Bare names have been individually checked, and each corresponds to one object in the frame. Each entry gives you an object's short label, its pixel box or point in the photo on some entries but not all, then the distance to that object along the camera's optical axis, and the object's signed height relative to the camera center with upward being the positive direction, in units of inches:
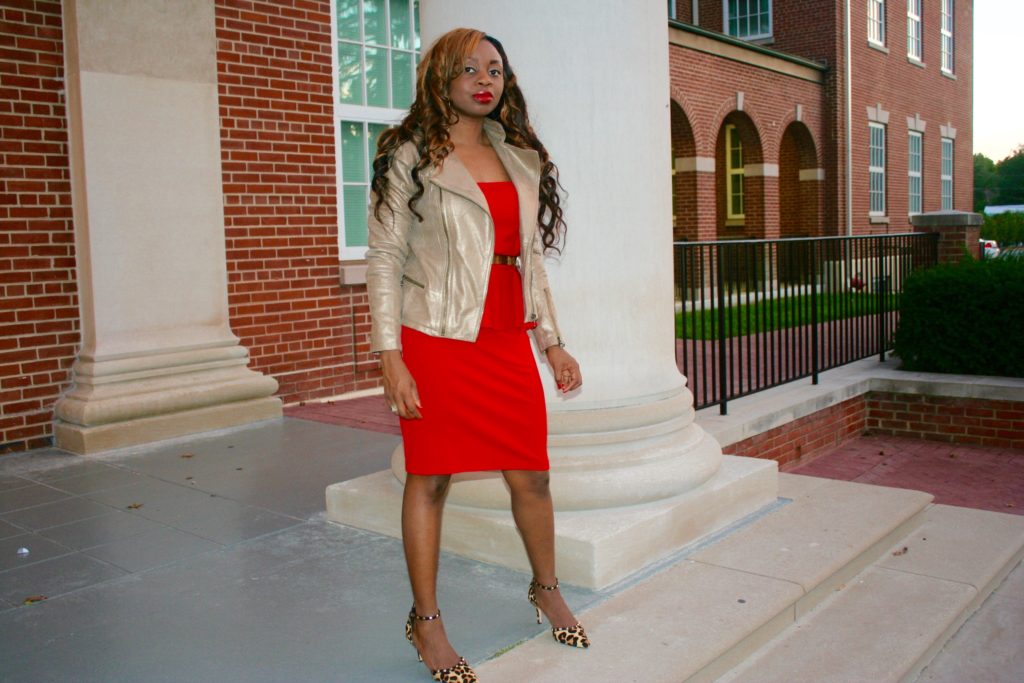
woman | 110.2 -2.5
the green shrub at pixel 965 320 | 313.0 -18.9
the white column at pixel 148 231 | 236.5 +14.0
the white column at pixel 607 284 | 149.8 -1.7
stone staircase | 117.3 -45.8
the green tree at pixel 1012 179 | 3949.3 +342.8
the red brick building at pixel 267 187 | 235.5 +27.6
